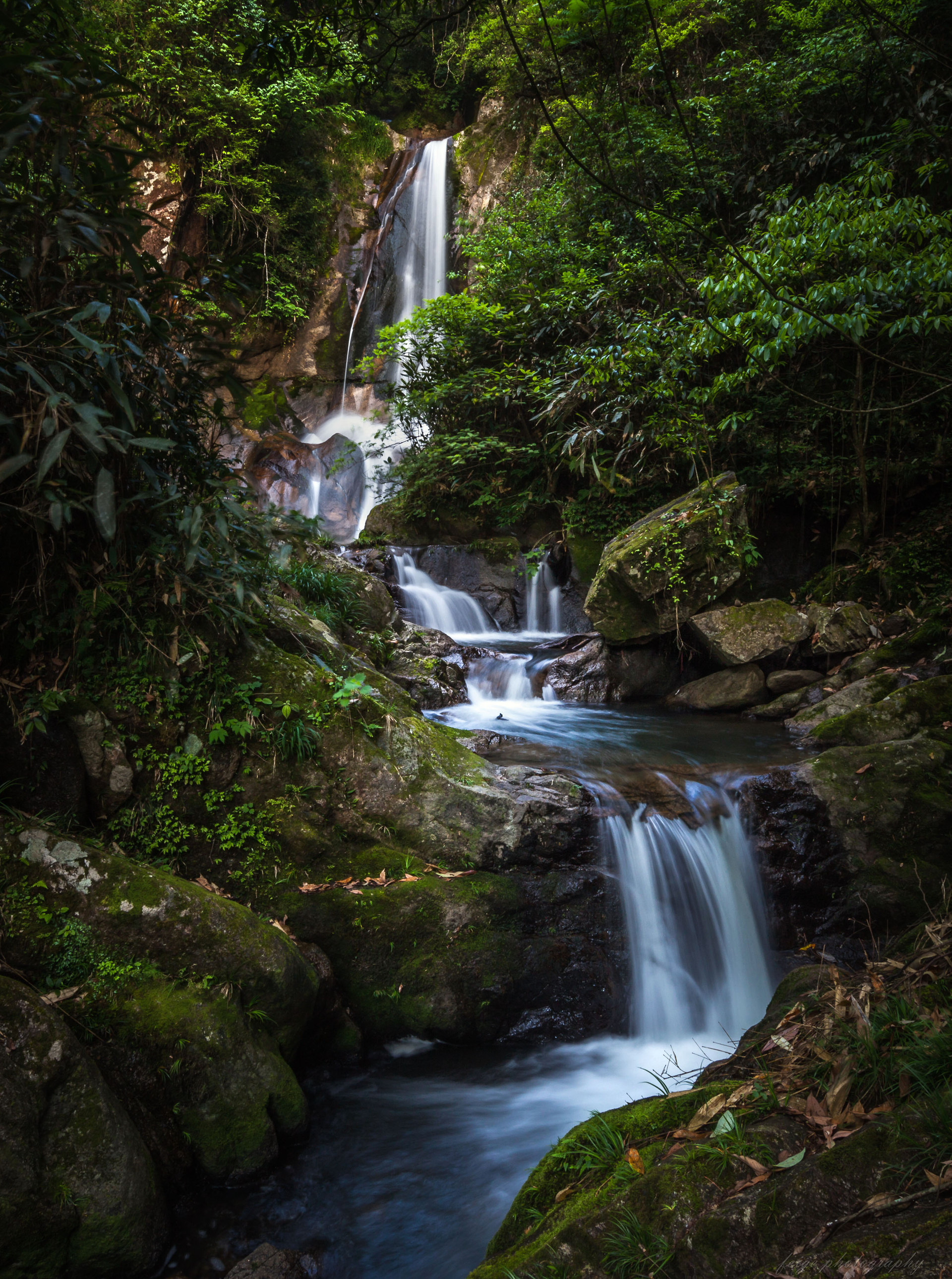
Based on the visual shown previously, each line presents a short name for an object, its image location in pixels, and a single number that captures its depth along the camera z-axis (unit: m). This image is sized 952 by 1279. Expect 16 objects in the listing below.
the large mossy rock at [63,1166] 2.44
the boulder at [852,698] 7.18
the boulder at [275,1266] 2.67
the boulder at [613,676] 9.23
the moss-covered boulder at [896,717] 6.11
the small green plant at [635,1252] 1.78
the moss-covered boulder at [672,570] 8.84
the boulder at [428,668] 7.95
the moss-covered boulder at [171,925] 3.27
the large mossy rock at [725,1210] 1.50
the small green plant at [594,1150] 2.36
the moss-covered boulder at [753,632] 8.31
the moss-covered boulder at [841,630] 8.25
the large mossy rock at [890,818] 4.79
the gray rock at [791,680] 8.25
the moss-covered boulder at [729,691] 8.36
